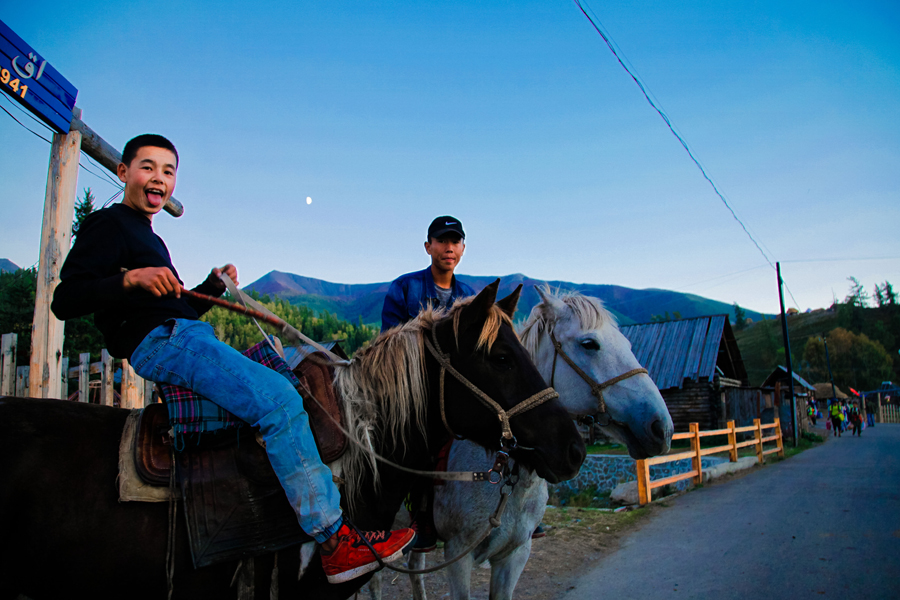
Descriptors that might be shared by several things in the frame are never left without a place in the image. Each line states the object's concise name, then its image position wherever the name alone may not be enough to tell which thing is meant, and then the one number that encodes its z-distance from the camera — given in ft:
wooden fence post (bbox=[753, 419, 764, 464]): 47.73
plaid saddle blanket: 5.74
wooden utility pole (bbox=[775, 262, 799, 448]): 65.19
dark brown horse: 5.22
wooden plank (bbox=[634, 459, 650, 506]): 27.53
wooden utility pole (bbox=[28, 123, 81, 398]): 12.79
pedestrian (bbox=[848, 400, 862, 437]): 93.68
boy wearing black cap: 11.49
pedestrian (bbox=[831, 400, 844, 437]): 97.91
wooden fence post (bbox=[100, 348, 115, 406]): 19.95
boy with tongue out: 5.61
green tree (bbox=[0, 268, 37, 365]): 47.25
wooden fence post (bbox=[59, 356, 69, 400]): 21.32
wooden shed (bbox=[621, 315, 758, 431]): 67.77
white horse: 8.84
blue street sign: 11.66
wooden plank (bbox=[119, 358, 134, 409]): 19.42
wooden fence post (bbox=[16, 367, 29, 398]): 22.56
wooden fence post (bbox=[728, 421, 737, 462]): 42.55
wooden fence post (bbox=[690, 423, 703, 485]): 34.88
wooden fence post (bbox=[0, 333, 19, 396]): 19.44
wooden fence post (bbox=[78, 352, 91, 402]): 20.18
